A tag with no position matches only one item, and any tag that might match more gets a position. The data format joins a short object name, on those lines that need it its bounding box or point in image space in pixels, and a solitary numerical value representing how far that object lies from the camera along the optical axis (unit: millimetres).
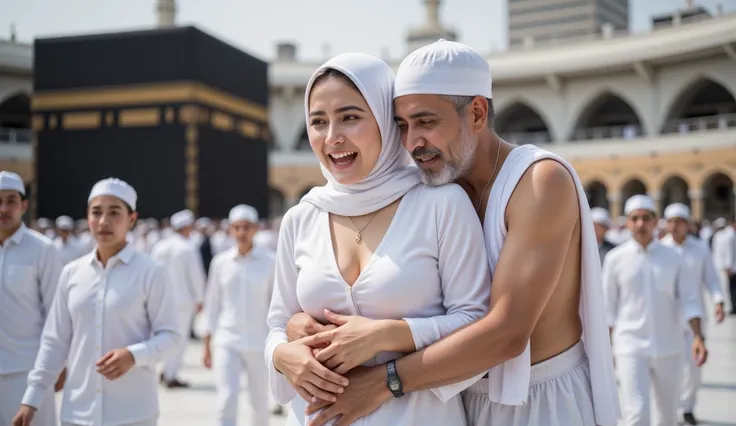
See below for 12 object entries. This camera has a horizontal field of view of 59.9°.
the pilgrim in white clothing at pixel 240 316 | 4309
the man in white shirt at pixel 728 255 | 10703
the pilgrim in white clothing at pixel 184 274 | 6836
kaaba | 12773
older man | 1414
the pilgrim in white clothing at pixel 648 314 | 3748
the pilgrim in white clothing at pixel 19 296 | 3086
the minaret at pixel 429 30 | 31078
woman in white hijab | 1439
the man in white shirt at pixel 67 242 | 8750
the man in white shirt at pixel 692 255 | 5277
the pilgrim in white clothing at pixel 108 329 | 2596
